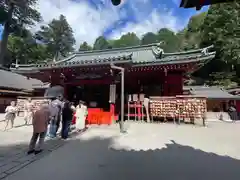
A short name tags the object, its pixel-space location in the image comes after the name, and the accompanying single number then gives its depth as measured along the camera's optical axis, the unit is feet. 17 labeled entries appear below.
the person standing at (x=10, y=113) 19.24
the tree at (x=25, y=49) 85.20
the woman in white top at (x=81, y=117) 19.43
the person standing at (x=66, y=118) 15.38
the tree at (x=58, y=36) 124.51
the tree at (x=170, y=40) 105.85
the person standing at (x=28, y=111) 24.44
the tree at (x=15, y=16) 73.74
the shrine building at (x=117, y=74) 23.81
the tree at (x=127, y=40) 142.60
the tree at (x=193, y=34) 78.58
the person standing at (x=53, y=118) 14.80
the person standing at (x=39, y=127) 11.11
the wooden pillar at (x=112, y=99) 23.85
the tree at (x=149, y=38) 135.25
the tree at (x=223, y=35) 53.44
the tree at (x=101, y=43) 140.04
